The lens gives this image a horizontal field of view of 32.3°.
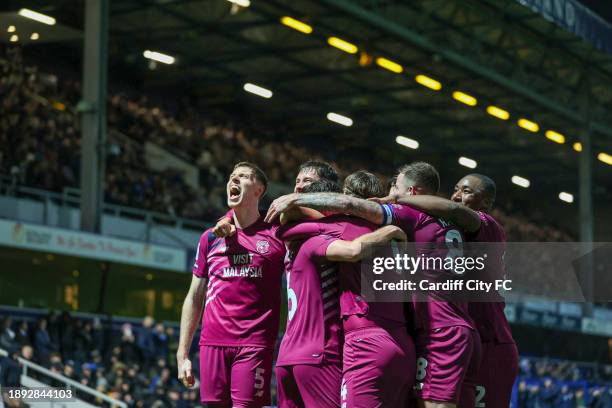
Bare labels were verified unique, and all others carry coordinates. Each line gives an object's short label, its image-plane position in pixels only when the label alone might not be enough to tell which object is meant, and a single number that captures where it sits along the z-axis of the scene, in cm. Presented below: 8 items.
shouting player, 729
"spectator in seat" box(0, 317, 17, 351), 1667
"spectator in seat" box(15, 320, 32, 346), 1727
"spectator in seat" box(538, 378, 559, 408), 2311
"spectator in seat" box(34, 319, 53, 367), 1730
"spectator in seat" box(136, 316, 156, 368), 1991
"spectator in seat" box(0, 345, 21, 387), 1502
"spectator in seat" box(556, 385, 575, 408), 2276
